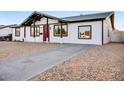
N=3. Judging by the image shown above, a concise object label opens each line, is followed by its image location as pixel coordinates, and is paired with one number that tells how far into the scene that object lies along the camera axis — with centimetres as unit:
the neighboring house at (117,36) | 1116
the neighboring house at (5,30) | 1640
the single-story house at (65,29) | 844
